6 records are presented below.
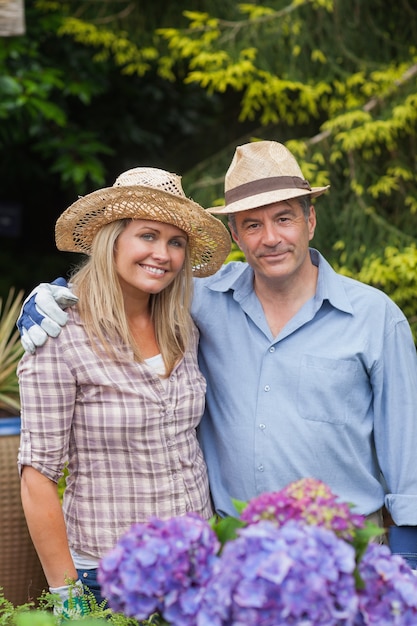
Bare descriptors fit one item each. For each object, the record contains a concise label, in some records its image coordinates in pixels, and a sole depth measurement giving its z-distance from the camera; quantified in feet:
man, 11.22
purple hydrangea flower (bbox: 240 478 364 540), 8.35
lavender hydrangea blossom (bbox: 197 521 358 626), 7.62
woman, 10.63
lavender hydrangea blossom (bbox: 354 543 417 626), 8.26
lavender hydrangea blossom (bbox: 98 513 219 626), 8.24
